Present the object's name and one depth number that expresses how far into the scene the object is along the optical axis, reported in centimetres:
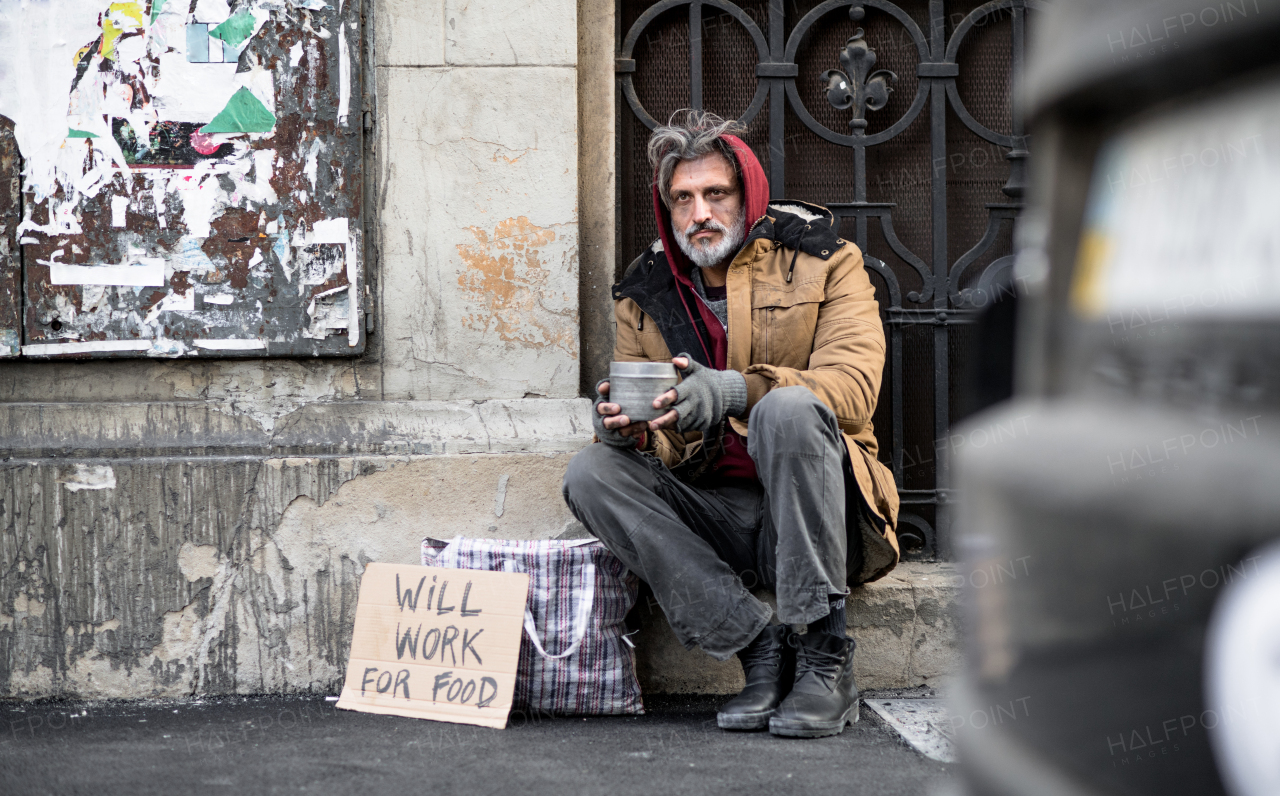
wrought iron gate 333
